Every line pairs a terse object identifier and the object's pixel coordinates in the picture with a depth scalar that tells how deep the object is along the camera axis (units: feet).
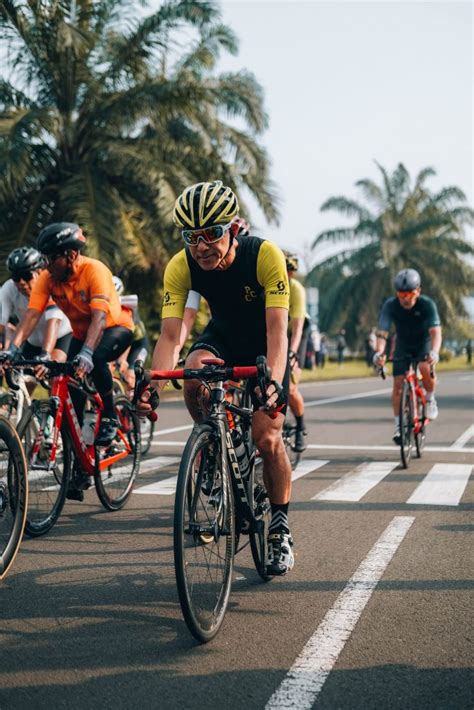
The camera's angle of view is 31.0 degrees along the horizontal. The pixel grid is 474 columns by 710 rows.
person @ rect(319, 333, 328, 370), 132.34
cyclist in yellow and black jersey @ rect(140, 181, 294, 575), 13.98
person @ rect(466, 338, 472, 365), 165.63
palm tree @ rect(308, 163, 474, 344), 125.80
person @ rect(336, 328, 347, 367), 133.96
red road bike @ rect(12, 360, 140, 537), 18.30
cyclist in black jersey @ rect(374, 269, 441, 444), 30.50
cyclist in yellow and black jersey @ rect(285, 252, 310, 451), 28.09
